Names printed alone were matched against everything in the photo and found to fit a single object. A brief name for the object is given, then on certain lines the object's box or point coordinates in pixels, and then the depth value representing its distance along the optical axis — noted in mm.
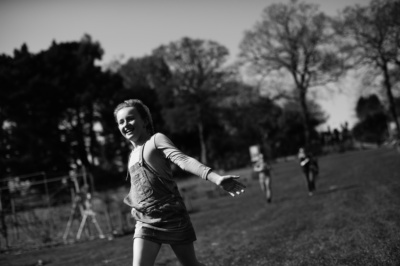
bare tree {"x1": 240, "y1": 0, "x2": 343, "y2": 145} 38062
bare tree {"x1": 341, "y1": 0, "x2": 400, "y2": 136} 32688
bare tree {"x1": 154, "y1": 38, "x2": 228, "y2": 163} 50959
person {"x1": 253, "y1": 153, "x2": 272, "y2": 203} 14680
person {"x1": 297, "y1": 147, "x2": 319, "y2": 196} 15065
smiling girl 3051
